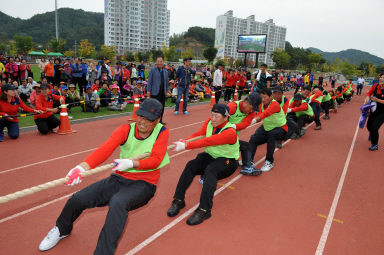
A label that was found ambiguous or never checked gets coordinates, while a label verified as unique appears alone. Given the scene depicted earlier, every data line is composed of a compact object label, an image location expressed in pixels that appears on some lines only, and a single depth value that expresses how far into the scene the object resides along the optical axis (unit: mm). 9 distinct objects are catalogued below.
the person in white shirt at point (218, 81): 14002
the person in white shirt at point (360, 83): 26400
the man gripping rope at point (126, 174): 2686
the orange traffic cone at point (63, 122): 7672
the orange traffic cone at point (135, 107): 9789
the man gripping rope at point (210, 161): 3633
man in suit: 8523
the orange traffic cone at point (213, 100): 14332
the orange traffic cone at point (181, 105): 12266
